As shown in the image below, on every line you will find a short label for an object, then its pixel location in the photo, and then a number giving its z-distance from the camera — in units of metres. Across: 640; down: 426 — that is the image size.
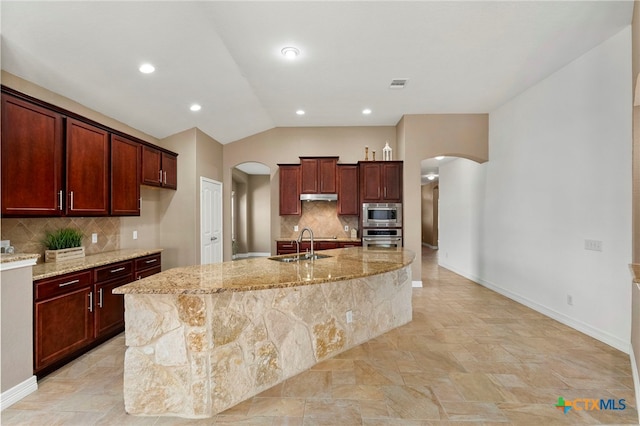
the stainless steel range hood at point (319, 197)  5.87
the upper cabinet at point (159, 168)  4.27
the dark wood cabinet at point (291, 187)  5.93
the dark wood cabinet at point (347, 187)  5.89
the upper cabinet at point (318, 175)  5.89
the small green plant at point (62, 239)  3.14
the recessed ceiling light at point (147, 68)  3.31
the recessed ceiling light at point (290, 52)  3.35
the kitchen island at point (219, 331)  2.03
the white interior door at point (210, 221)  5.36
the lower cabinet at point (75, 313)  2.51
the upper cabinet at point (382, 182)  5.65
